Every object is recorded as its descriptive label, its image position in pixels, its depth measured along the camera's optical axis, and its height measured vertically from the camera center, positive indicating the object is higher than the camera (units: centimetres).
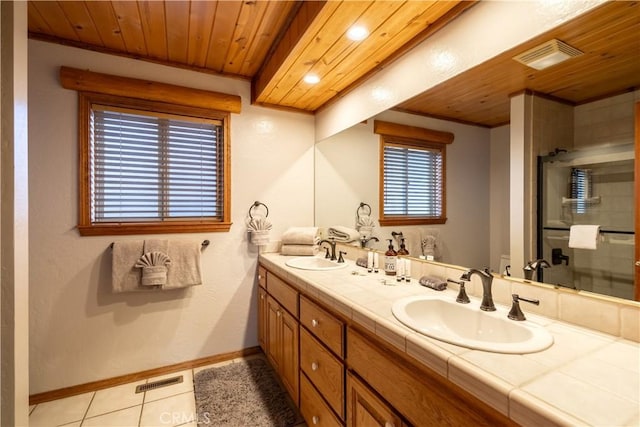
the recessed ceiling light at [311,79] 197 +95
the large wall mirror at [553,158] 87 +21
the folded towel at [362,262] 190 -33
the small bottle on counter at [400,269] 154 -31
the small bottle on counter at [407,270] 153 -31
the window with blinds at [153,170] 195 +32
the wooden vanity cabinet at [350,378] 73 -58
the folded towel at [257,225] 234 -10
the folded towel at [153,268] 192 -37
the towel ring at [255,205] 240 +7
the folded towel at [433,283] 134 -34
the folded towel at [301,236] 231 -19
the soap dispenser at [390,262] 162 -28
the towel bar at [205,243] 221 -23
